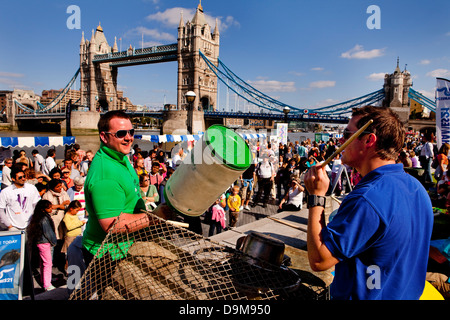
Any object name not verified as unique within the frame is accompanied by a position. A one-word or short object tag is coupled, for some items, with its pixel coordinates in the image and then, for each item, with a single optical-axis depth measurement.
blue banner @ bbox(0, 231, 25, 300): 3.09
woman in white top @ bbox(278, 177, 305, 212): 6.25
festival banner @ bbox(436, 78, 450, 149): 7.13
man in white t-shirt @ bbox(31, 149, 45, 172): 8.37
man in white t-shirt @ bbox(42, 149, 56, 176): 7.73
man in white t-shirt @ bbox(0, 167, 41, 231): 4.14
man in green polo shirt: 1.70
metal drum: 1.54
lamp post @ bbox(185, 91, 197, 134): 11.24
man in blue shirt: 1.24
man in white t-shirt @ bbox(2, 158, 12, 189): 6.54
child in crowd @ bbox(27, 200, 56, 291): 3.85
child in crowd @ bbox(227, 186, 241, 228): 6.28
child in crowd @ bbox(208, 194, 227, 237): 5.64
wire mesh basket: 1.59
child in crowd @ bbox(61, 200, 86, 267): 4.28
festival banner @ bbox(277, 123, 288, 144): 13.30
